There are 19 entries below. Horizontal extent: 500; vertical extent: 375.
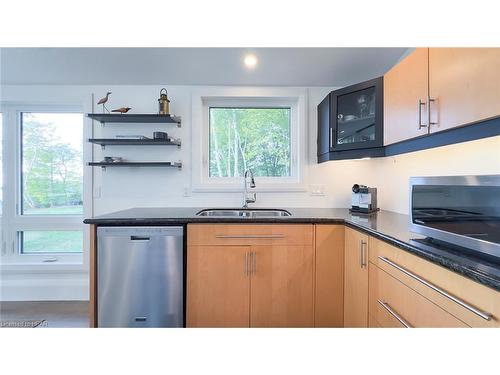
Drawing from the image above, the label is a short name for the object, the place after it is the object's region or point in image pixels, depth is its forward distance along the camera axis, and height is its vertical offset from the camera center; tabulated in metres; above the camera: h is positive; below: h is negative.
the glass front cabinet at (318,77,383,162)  1.83 +0.53
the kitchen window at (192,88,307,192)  2.62 +0.50
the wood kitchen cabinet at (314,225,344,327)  1.83 -0.67
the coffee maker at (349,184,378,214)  2.14 -0.11
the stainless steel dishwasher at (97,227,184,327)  1.80 -0.66
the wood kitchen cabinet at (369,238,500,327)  0.76 -0.41
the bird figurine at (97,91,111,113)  2.36 +0.82
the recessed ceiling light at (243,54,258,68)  2.20 +1.14
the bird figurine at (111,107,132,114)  2.32 +0.71
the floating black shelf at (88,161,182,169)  2.34 +0.21
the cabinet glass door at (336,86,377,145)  1.88 +0.56
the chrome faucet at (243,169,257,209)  2.44 -0.08
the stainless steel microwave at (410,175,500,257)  0.87 -0.09
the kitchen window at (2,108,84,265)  2.62 +0.06
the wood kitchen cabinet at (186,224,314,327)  1.82 -0.66
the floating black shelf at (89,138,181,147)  2.32 +0.42
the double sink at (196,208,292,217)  2.41 -0.26
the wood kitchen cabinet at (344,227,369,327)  1.53 -0.61
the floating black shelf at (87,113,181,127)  2.32 +0.65
